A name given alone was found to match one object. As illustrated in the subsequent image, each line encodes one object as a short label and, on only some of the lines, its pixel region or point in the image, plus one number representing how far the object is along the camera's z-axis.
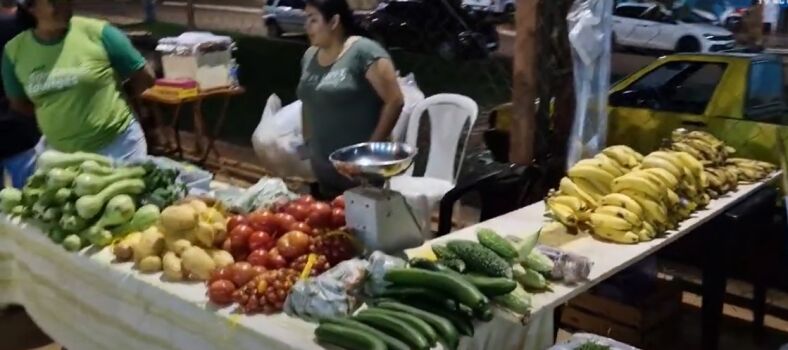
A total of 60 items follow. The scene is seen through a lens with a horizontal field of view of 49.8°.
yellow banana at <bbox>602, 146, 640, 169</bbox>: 3.42
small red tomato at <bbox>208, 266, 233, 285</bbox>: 2.40
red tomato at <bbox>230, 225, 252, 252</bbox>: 2.62
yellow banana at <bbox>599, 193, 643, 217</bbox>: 3.05
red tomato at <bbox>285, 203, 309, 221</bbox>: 2.67
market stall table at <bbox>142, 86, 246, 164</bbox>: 6.39
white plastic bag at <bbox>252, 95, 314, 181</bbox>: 5.62
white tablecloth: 2.28
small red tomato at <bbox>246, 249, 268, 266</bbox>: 2.47
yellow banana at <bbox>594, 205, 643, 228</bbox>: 3.00
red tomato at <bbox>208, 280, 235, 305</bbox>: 2.35
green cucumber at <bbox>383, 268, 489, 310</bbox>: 2.21
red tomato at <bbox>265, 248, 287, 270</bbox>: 2.46
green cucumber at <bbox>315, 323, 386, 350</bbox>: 2.03
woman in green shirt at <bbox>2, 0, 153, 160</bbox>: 3.62
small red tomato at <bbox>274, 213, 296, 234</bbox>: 2.62
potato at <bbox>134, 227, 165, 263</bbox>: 2.66
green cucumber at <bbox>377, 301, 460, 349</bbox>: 2.11
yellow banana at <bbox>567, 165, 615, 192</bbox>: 3.30
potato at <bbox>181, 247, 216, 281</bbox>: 2.52
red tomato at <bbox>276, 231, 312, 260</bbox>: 2.48
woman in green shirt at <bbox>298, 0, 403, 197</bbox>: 3.63
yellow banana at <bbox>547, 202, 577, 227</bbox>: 3.10
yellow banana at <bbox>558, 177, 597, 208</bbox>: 3.21
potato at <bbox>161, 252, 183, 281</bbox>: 2.56
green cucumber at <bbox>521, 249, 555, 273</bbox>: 2.52
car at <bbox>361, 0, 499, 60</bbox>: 6.93
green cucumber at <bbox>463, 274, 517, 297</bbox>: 2.30
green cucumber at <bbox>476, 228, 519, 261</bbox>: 2.49
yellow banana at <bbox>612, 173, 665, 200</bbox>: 3.14
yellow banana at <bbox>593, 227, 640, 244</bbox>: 2.97
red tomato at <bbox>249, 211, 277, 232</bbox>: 2.65
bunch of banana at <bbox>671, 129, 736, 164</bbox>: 3.71
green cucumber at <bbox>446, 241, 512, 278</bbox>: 2.39
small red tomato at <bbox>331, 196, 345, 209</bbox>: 2.70
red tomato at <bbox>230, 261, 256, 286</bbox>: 2.38
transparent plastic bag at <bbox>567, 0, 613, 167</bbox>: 3.79
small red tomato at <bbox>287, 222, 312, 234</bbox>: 2.59
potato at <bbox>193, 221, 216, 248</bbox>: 2.63
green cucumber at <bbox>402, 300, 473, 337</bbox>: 2.19
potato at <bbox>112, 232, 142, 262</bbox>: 2.74
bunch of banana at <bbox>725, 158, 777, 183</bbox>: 3.79
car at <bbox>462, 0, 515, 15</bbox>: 5.94
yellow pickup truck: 4.08
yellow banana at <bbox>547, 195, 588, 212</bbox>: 3.14
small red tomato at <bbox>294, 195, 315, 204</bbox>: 2.74
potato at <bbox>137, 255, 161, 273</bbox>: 2.63
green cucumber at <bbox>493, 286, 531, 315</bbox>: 2.31
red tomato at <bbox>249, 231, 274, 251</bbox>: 2.58
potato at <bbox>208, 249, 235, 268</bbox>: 2.55
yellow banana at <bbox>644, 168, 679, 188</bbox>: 3.22
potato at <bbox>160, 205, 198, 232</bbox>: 2.65
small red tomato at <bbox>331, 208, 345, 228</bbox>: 2.65
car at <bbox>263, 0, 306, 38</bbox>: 9.87
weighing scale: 2.50
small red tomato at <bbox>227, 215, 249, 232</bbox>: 2.70
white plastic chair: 4.61
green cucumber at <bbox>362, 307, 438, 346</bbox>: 2.08
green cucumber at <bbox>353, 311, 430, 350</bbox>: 2.05
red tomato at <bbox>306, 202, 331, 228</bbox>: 2.64
